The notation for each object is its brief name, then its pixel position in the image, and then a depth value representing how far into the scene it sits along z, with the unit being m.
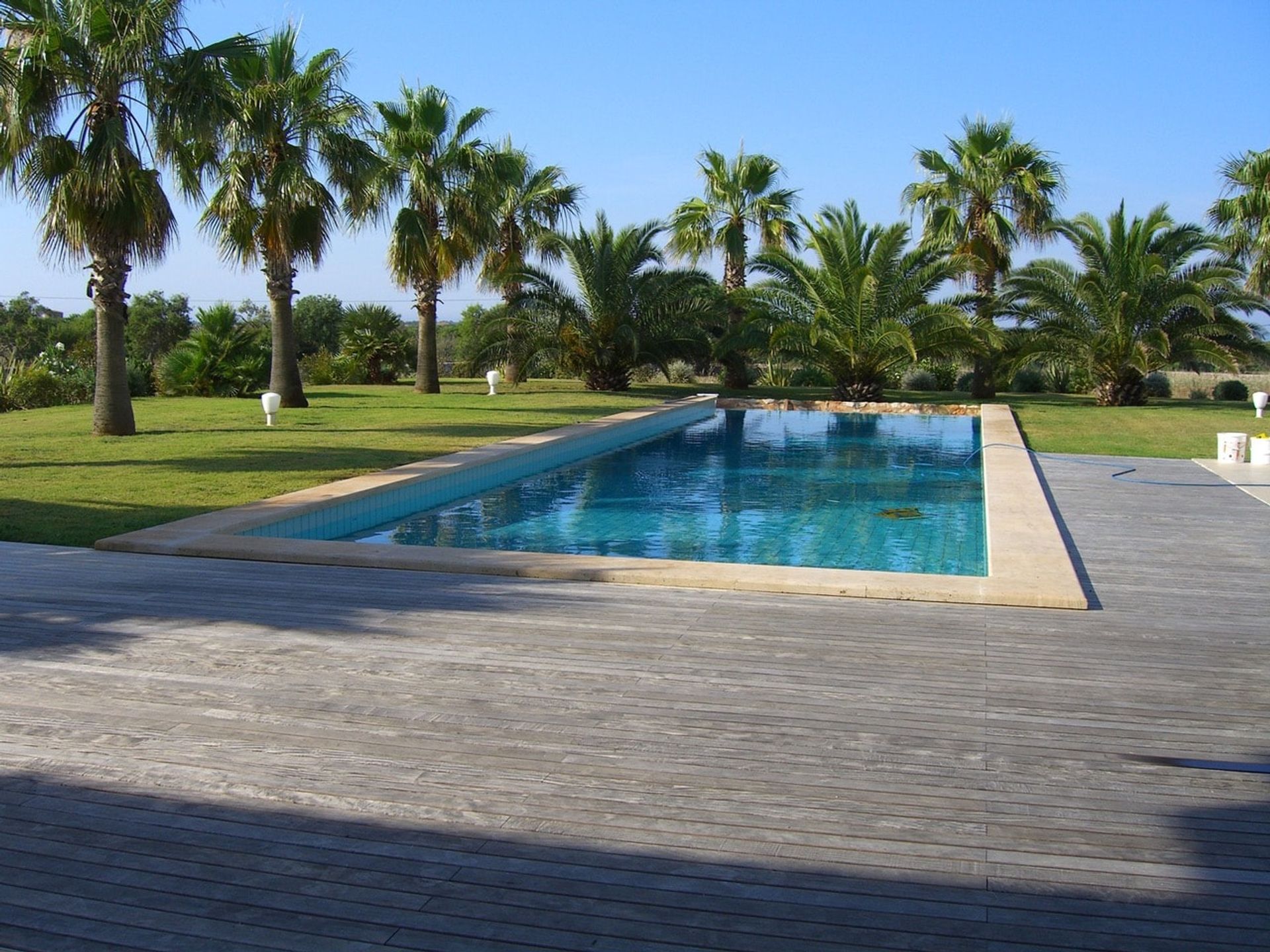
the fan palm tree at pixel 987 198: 25.19
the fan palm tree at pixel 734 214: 29.14
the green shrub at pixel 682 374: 33.78
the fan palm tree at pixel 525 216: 27.94
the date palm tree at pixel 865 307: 24.39
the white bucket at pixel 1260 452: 13.74
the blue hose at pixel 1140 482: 11.91
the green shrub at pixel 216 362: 23.50
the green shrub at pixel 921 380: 31.92
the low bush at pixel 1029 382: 29.69
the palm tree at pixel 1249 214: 25.89
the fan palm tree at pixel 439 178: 24.12
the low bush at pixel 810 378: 31.78
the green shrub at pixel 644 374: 31.98
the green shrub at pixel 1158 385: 28.17
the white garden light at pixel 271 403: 16.52
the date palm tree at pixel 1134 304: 23.52
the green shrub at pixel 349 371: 29.42
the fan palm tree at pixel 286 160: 18.31
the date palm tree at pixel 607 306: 26.97
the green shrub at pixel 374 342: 29.38
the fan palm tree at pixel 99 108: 13.33
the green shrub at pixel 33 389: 21.25
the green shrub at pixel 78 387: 22.11
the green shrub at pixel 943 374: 32.06
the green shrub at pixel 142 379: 23.23
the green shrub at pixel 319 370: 28.48
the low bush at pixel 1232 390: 28.33
